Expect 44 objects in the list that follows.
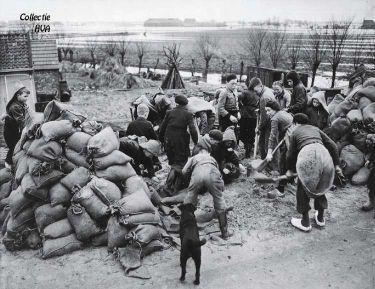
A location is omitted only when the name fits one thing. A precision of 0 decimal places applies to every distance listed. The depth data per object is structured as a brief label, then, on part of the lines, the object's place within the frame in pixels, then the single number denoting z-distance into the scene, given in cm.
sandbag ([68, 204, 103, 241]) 427
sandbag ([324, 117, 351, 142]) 646
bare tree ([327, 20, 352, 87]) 1873
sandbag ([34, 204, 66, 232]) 432
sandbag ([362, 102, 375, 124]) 630
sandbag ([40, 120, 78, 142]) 468
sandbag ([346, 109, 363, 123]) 647
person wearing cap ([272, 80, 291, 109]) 711
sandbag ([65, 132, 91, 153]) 482
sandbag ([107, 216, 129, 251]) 421
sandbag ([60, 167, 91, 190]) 450
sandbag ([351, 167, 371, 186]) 614
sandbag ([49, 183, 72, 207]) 440
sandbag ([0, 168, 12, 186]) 533
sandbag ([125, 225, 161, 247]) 412
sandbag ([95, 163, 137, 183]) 467
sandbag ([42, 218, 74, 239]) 425
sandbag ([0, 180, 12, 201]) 522
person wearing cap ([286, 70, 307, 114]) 670
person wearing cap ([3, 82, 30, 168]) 566
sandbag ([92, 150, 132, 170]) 469
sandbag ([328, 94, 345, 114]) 774
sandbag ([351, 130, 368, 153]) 628
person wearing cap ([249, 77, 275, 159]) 650
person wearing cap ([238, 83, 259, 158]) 705
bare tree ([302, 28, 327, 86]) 1911
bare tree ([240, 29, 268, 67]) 2526
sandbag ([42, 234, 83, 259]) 415
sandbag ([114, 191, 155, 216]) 425
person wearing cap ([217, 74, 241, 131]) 693
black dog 356
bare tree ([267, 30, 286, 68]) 2416
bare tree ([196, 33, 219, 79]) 3690
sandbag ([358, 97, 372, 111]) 659
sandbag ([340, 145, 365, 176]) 623
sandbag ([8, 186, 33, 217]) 438
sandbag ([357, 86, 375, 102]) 658
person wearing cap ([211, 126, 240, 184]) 579
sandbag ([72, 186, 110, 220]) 430
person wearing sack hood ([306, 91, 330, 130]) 653
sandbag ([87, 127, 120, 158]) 469
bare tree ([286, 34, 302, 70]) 2139
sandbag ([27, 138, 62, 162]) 457
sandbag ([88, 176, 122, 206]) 438
